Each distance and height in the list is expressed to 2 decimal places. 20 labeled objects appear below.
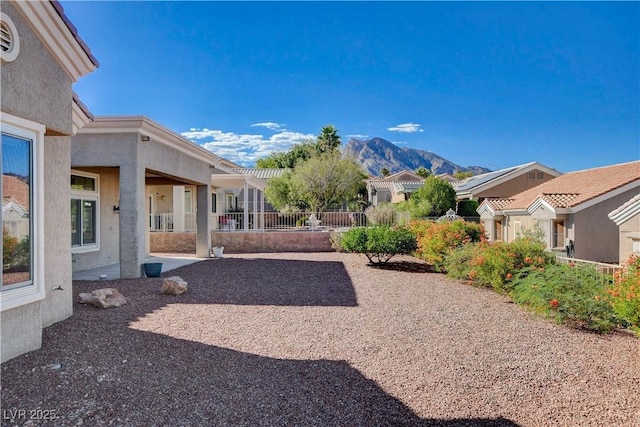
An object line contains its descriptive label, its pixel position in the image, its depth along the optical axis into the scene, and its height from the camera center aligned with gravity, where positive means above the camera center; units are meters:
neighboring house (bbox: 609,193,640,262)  11.95 -0.27
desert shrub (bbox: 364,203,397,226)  25.52 +0.00
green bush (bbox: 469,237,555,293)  10.52 -1.14
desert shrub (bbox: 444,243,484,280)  12.05 -1.34
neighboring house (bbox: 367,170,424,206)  42.28 +3.04
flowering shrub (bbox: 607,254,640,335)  6.51 -1.28
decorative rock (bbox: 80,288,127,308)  8.59 -1.63
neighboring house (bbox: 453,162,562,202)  36.19 +2.81
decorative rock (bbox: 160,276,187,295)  10.25 -1.65
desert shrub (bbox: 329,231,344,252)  20.91 -1.15
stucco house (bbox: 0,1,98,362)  5.18 +1.19
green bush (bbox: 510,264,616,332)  7.63 -1.53
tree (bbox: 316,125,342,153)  55.92 +10.49
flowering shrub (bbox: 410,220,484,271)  14.44 -0.79
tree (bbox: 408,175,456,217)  32.34 +1.49
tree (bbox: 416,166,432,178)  71.16 +7.39
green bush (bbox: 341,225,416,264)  15.41 -0.91
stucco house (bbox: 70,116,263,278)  11.98 +1.32
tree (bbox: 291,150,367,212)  36.79 +2.90
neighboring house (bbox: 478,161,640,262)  18.38 +0.13
